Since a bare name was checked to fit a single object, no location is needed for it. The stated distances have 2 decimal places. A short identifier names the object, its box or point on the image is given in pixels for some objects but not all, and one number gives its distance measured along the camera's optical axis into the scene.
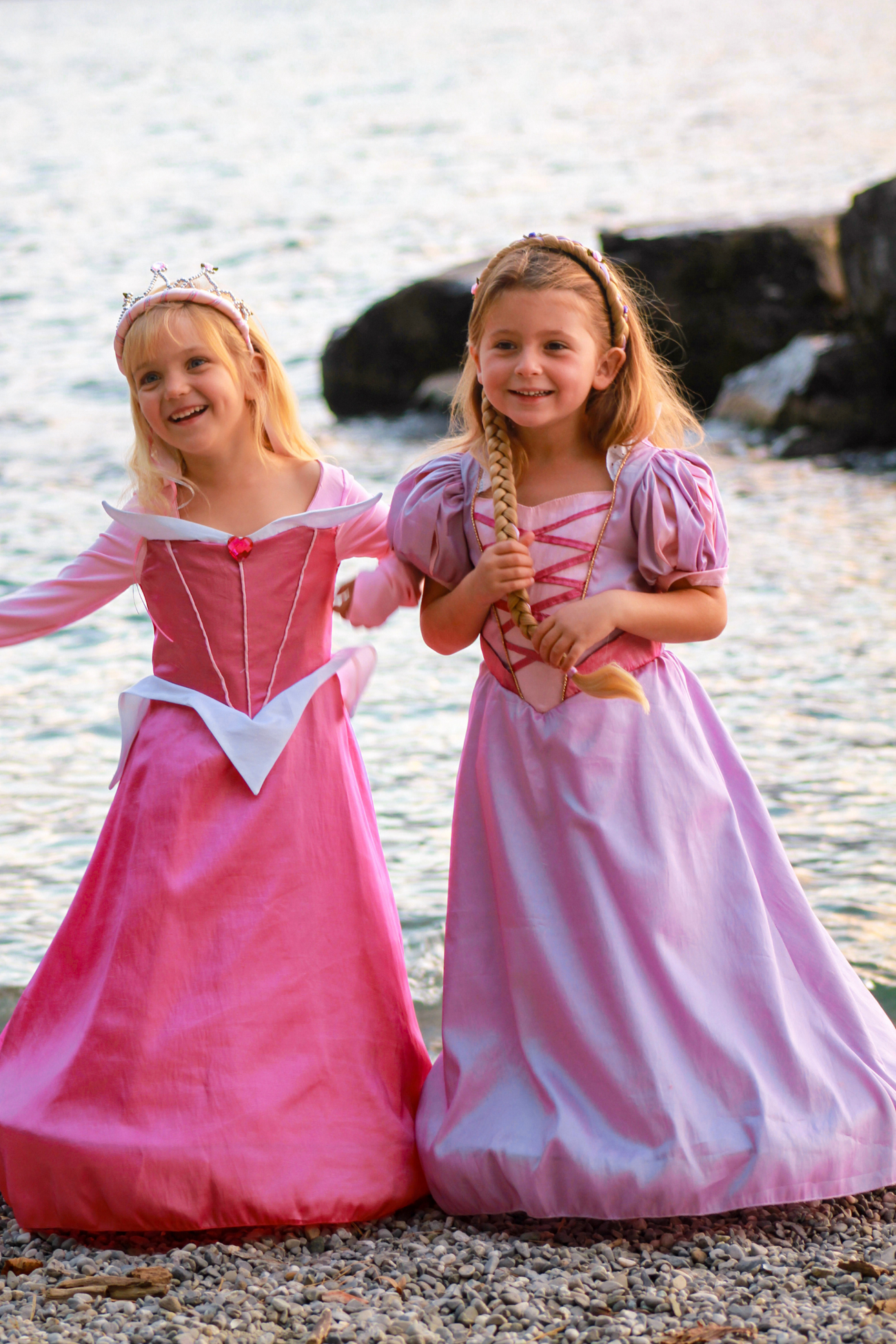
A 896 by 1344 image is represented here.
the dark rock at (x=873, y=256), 18.55
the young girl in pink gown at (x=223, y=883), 4.70
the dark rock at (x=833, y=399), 20.33
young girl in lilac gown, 4.56
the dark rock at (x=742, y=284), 21.61
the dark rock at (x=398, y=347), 23.27
